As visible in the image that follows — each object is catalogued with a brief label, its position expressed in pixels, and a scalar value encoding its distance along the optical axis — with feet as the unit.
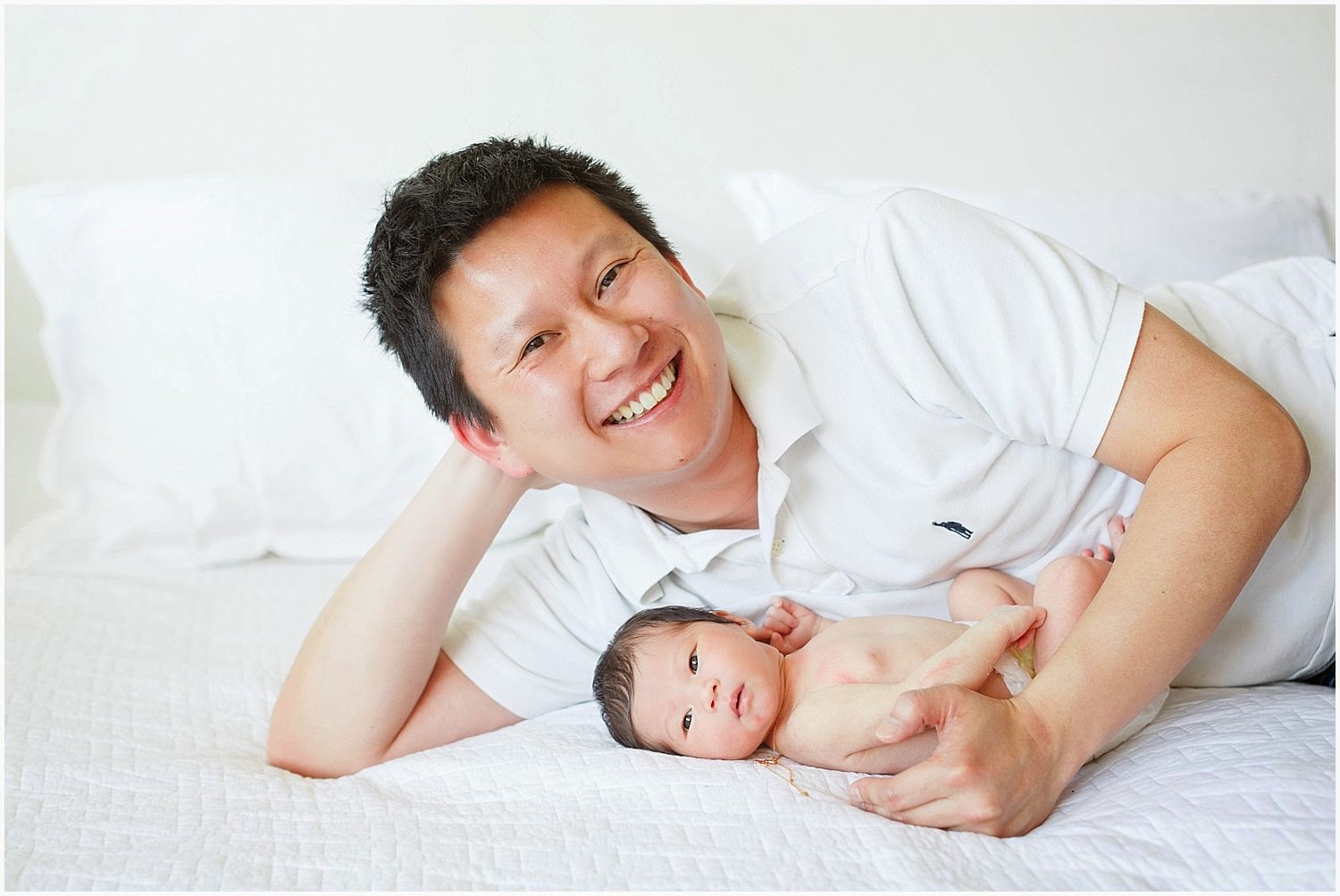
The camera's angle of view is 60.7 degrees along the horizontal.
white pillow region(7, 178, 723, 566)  6.14
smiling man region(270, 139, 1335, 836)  3.50
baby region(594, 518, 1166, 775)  3.73
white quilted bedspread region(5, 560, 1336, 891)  3.04
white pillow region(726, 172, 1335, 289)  6.83
